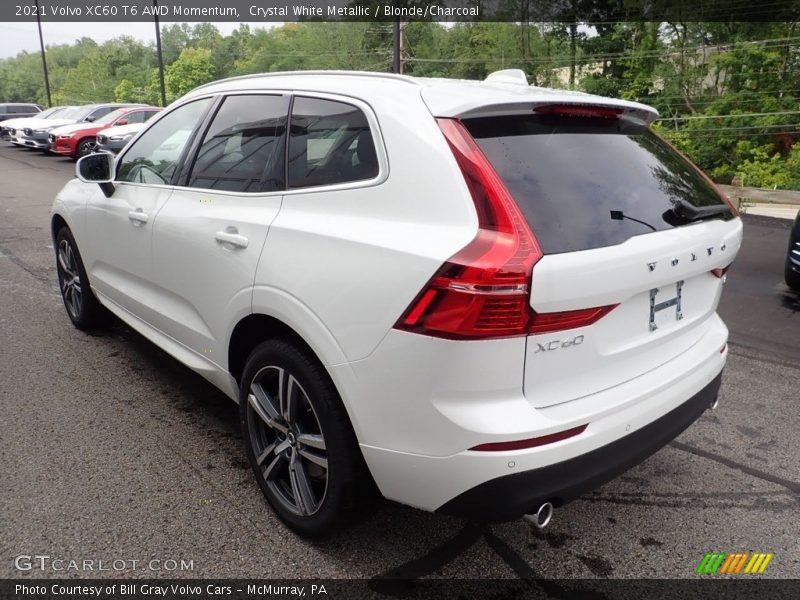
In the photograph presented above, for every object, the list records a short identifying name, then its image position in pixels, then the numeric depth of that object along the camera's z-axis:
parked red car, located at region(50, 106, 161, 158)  19.88
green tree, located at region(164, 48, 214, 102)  92.69
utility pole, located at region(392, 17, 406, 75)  25.37
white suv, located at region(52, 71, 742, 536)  1.89
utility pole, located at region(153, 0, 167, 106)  34.36
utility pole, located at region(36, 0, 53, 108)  45.84
